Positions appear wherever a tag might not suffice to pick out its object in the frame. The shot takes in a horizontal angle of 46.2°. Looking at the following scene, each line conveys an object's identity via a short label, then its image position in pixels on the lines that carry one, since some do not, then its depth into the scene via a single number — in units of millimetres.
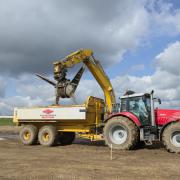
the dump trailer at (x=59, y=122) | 11205
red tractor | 9909
